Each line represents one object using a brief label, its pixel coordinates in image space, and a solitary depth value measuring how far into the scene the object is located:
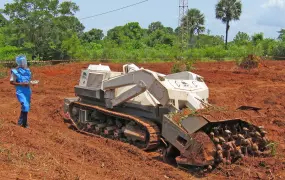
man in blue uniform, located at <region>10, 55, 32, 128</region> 10.34
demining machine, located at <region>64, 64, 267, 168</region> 7.92
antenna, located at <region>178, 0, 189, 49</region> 41.40
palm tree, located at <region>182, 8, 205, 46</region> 60.81
